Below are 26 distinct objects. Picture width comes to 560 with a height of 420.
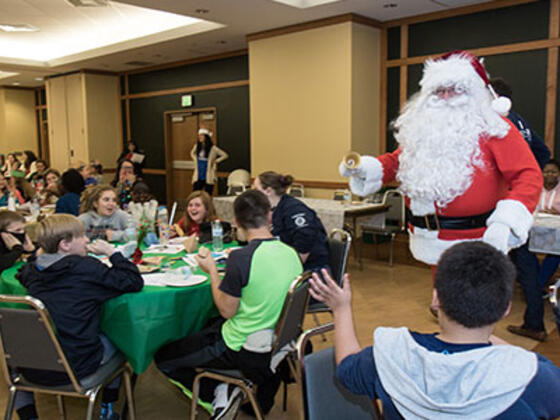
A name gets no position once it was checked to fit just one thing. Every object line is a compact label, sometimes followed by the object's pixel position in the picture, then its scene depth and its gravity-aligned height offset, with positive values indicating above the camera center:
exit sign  9.25 +0.98
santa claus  2.29 -0.03
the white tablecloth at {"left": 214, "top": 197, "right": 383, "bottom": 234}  5.16 -0.62
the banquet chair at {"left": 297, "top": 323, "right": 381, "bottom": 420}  1.45 -0.71
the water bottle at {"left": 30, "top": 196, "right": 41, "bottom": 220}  4.74 -0.52
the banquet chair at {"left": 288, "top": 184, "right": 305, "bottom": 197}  6.66 -0.49
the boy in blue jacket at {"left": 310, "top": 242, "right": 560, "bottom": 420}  1.03 -0.44
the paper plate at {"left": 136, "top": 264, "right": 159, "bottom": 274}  2.57 -0.59
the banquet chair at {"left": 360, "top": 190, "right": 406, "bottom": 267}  5.60 -0.78
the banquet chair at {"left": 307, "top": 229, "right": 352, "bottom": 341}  3.03 -0.66
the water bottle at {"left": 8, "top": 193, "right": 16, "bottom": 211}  4.78 -0.46
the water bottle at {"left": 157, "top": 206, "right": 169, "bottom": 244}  3.42 -0.51
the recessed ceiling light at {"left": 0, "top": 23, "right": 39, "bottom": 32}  7.76 +2.01
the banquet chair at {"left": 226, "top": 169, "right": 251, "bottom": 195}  7.71 -0.39
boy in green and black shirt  2.06 -0.63
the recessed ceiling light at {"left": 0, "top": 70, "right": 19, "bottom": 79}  11.69 +1.91
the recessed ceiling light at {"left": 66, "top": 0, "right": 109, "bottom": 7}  6.40 +1.95
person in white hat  8.46 -0.08
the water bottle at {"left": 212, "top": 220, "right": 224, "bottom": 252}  3.12 -0.52
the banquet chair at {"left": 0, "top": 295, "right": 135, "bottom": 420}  1.91 -0.78
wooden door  9.44 +0.11
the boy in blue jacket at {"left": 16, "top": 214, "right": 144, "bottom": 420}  2.05 -0.54
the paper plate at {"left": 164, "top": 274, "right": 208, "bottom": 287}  2.32 -0.60
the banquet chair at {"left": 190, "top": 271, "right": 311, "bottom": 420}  2.02 -0.77
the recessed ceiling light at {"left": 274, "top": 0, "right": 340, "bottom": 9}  5.60 +1.67
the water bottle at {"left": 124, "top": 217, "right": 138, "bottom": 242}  3.12 -0.49
